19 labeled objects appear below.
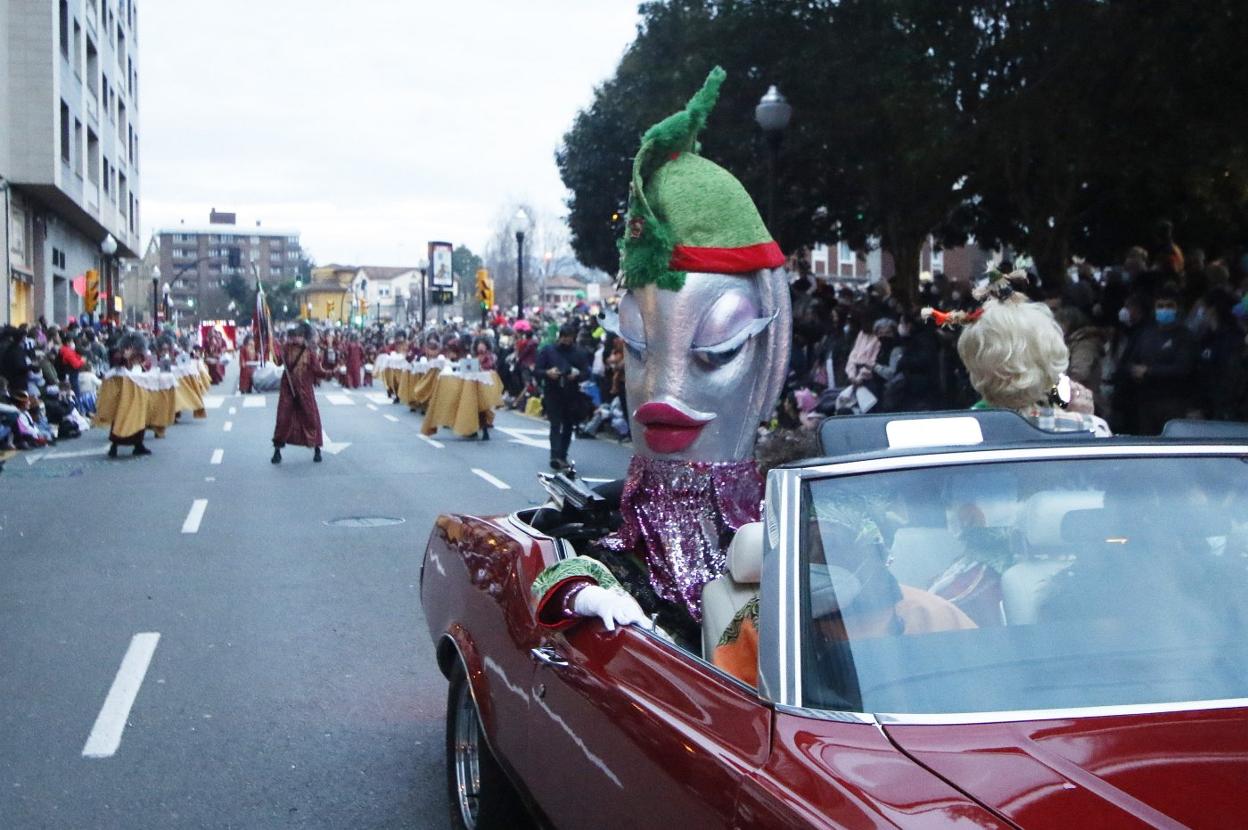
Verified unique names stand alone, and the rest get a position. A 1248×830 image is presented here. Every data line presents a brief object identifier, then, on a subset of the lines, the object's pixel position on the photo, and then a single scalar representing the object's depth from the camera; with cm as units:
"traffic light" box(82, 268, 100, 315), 3547
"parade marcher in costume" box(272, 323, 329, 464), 1584
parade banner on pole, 2686
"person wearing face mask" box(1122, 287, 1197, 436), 1020
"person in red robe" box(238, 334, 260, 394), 3791
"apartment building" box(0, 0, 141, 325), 3309
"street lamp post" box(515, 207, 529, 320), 2794
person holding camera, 1522
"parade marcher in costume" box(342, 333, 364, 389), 4389
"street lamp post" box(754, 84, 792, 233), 1512
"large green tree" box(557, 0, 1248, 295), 1230
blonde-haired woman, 432
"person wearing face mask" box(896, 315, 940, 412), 1277
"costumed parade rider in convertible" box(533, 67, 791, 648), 443
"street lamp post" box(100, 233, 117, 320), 4459
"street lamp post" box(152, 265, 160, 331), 5362
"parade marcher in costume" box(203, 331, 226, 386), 4719
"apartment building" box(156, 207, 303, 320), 17450
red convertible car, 213
